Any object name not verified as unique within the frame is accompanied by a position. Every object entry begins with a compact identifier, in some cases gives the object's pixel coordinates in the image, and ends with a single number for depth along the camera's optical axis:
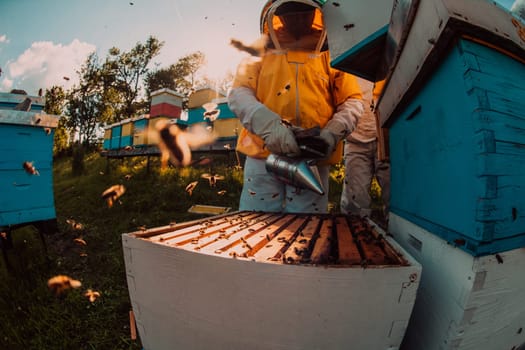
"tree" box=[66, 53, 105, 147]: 23.81
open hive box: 0.65
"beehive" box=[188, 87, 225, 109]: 7.43
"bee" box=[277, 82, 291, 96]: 2.02
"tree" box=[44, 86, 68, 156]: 17.41
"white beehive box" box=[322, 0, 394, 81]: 1.05
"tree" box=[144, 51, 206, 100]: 24.97
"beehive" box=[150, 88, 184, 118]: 7.74
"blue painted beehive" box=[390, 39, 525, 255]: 0.59
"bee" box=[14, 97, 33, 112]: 2.83
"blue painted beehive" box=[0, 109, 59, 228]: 2.45
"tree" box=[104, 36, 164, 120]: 23.06
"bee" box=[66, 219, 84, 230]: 3.95
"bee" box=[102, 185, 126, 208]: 2.13
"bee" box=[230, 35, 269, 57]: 2.12
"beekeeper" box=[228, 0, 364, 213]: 1.89
